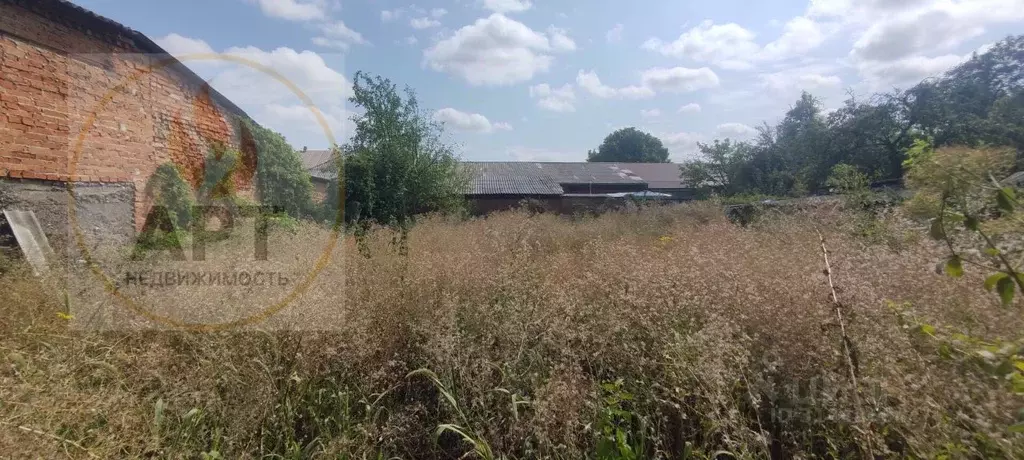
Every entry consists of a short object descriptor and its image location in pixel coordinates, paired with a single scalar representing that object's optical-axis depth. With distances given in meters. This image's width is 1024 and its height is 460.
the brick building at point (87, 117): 4.93
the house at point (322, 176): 13.04
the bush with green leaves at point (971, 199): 1.03
